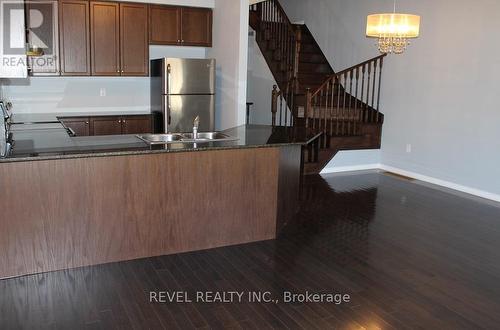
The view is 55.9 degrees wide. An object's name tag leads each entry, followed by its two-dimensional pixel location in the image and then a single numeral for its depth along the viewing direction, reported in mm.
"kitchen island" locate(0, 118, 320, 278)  3277
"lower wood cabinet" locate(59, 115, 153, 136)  6230
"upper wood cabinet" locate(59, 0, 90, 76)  6082
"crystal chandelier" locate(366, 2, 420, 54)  4625
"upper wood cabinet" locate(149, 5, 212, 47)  6578
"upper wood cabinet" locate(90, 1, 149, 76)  6273
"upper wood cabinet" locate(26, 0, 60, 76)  5965
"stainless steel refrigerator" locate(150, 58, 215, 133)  6270
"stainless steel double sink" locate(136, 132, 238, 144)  4012
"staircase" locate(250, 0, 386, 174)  7062
